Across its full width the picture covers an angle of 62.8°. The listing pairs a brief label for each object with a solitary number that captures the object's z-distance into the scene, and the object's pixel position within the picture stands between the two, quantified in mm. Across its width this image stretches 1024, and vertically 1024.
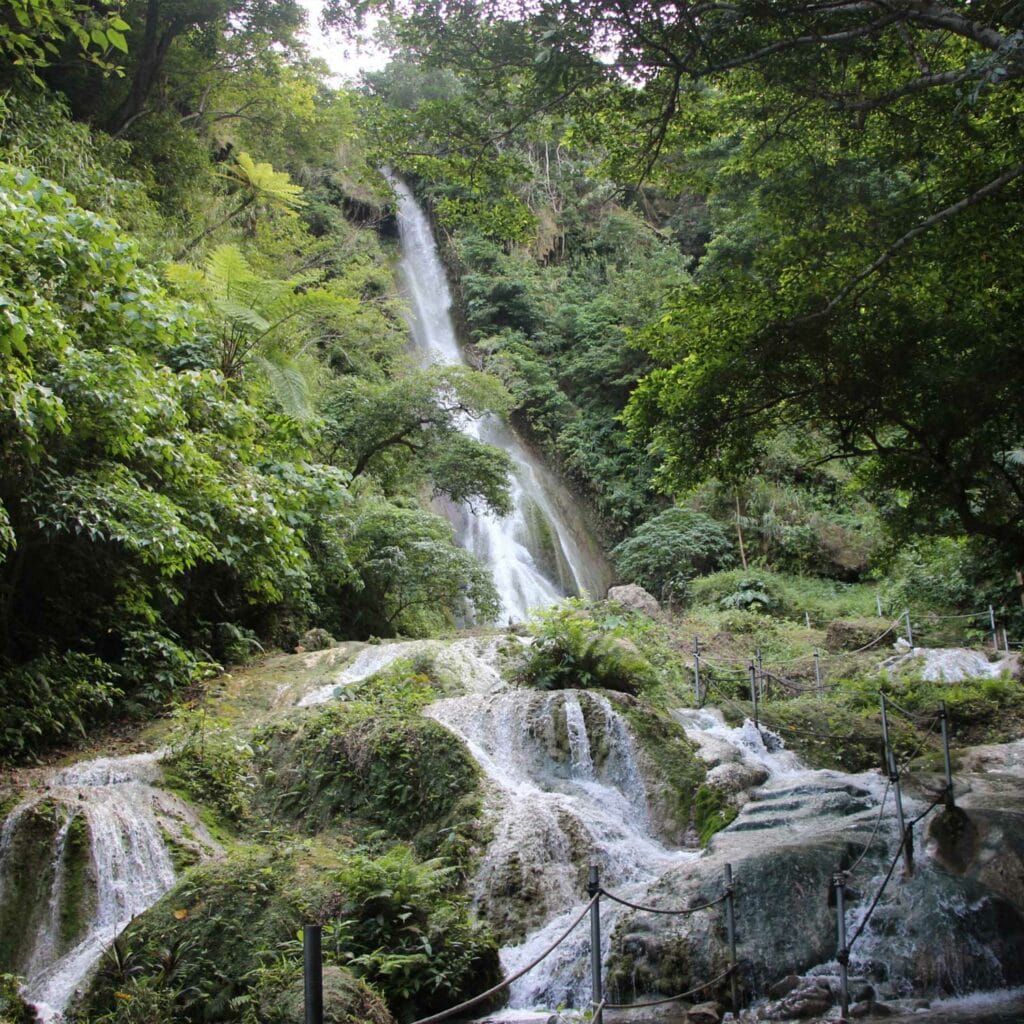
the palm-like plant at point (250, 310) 11227
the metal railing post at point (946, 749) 6395
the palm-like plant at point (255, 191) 15008
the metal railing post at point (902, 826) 5843
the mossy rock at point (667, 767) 7758
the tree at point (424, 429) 15078
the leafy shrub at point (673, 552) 21594
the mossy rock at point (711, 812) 7570
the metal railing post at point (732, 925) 4844
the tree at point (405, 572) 13555
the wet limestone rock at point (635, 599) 18300
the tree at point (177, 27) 14070
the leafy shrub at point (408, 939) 4895
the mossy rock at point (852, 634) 16609
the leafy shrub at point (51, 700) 7559
